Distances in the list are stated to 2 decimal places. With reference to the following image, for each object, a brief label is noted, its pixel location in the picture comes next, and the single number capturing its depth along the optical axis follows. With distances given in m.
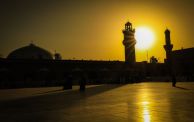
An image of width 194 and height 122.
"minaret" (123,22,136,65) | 65.12
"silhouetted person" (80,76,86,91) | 27.44
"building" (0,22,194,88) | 46.22
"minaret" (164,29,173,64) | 69.85
